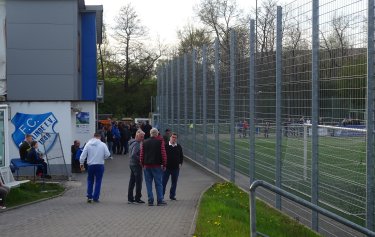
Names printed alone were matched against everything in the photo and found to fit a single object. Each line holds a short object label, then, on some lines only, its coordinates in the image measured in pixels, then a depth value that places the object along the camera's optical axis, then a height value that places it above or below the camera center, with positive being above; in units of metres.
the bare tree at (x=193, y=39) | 61.01 +6.45
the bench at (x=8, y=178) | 15.50 -1.43
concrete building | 27.33 +2.50
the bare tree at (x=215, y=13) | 58.75 +8.30
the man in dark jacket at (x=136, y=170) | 15.65 -1.24
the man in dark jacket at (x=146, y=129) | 33.70 -0.72
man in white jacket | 15.87 -1.05
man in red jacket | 15.06 -0.98
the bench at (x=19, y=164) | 19.77 -1.37
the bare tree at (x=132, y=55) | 60.59 +5.11
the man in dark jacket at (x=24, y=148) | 20.86 -0.98
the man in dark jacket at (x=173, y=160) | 15.89 -1.04
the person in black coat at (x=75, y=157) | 24.92 -1.49
